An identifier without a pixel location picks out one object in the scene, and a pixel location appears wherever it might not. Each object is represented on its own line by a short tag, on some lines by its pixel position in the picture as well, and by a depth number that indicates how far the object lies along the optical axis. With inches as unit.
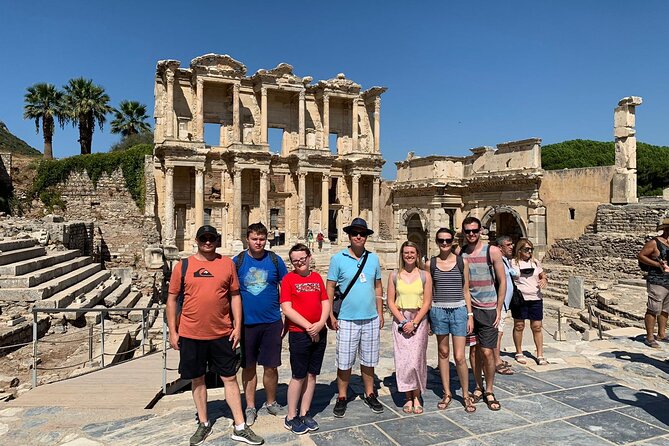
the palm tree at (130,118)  1475.1
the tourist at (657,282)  286.7
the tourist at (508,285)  253.0
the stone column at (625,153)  894.3
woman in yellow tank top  197.3
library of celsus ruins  1037.2
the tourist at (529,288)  275.1
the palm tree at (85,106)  1295.5
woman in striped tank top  202.7
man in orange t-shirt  174.4
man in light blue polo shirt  195.9
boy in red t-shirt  185.3
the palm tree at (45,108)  1272.1
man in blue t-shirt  189.8
